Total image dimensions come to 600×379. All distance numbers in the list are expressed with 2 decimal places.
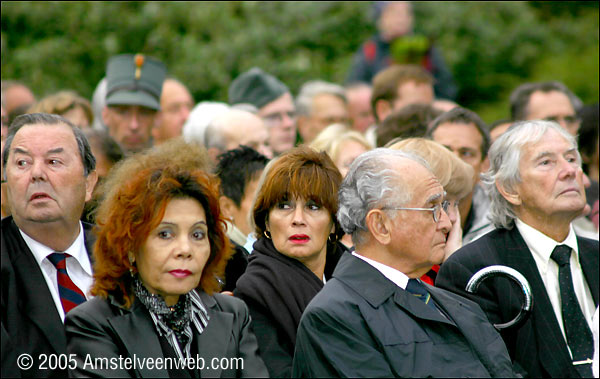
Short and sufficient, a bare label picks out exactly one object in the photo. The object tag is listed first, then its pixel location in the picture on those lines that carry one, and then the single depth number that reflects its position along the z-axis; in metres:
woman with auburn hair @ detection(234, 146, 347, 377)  9.84
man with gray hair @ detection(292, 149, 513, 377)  8.47
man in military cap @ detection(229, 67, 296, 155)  18.09
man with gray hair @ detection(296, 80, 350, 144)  19.50
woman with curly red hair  8.35
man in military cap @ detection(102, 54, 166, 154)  16.11
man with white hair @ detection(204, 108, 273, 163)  15.04
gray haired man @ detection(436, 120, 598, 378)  10.34
